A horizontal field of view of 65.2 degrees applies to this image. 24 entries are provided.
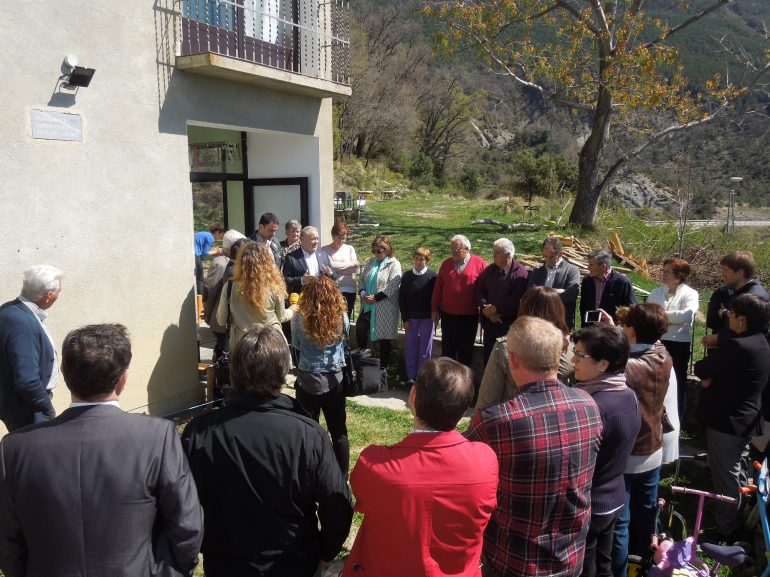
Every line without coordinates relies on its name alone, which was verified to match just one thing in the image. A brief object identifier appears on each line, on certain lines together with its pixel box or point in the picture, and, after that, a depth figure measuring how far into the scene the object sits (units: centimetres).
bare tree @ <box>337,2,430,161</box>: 3700
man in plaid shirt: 239
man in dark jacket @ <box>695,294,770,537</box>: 402
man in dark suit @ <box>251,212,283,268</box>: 685
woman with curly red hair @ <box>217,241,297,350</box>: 530
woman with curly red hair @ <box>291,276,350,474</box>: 414
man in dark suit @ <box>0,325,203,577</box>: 202
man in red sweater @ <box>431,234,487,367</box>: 675
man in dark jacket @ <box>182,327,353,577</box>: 226
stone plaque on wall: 496
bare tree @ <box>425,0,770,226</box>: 1630
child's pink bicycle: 325
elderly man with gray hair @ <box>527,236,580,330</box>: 633
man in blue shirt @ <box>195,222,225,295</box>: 819
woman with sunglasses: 720
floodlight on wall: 507
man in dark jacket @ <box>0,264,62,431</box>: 360
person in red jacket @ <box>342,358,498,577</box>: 208
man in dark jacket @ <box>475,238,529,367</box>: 641
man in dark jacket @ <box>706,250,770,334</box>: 529
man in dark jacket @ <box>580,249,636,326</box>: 614
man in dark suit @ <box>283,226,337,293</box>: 676
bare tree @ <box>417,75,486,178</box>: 4678
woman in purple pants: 704
